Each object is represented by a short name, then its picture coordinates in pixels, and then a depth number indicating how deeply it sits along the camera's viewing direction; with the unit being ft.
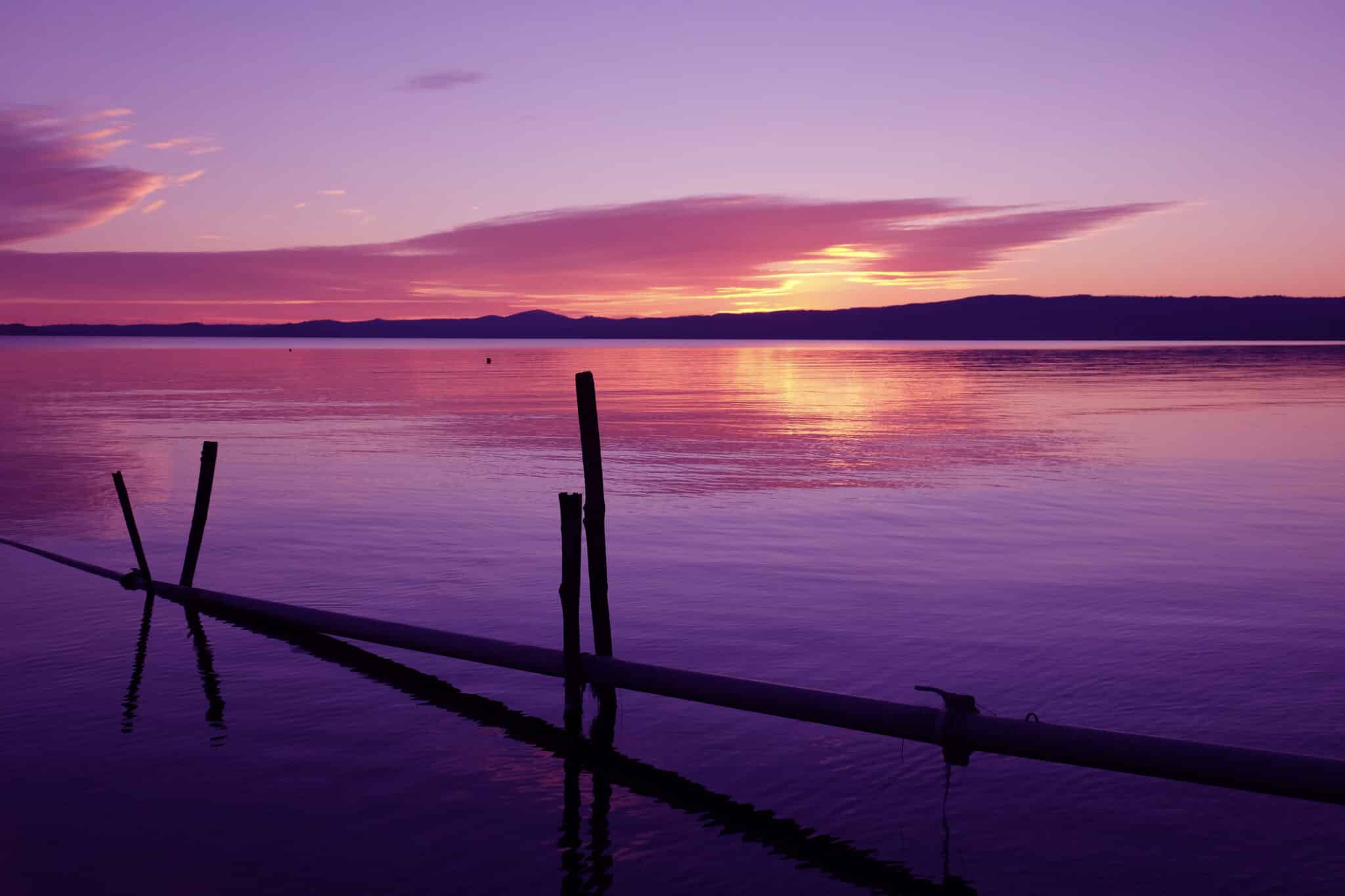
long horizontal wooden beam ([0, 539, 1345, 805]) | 26.58
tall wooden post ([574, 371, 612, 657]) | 42.63
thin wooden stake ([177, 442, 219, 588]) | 58.13
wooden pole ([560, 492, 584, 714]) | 40.65
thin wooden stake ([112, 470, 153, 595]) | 59.93
